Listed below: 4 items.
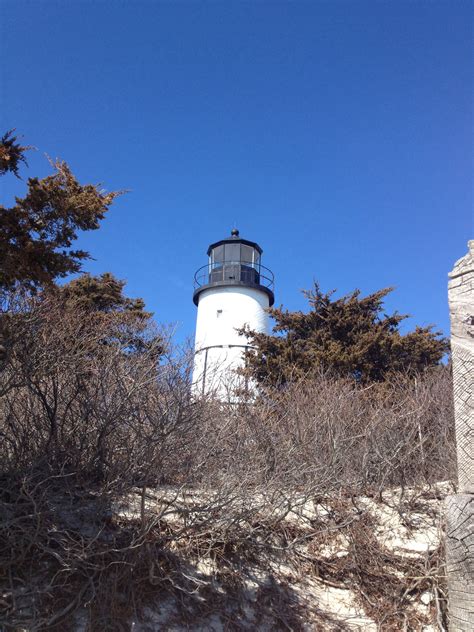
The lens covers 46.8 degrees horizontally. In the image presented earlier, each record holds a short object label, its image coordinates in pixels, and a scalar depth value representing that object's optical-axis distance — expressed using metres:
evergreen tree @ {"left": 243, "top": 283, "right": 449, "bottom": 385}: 15.01
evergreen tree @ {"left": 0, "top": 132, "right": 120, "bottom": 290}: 6.39
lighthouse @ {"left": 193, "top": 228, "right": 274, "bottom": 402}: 21.34
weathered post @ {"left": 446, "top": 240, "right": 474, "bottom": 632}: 3.71
